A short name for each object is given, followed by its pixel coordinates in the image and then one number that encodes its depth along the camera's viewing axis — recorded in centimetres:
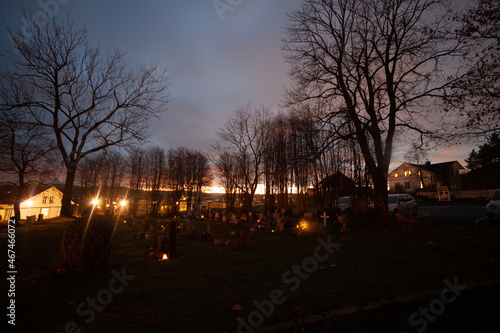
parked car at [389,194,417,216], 1579
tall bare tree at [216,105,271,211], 2659
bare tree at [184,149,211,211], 4097
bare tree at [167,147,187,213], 3626
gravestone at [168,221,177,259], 717
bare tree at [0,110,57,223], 1502
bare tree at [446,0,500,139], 797
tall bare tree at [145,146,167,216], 3422
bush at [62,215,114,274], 493
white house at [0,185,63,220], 3709
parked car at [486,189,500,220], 1115
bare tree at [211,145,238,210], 2992
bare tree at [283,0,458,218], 1213
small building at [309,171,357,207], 1555
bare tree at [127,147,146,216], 3962
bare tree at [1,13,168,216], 1450
